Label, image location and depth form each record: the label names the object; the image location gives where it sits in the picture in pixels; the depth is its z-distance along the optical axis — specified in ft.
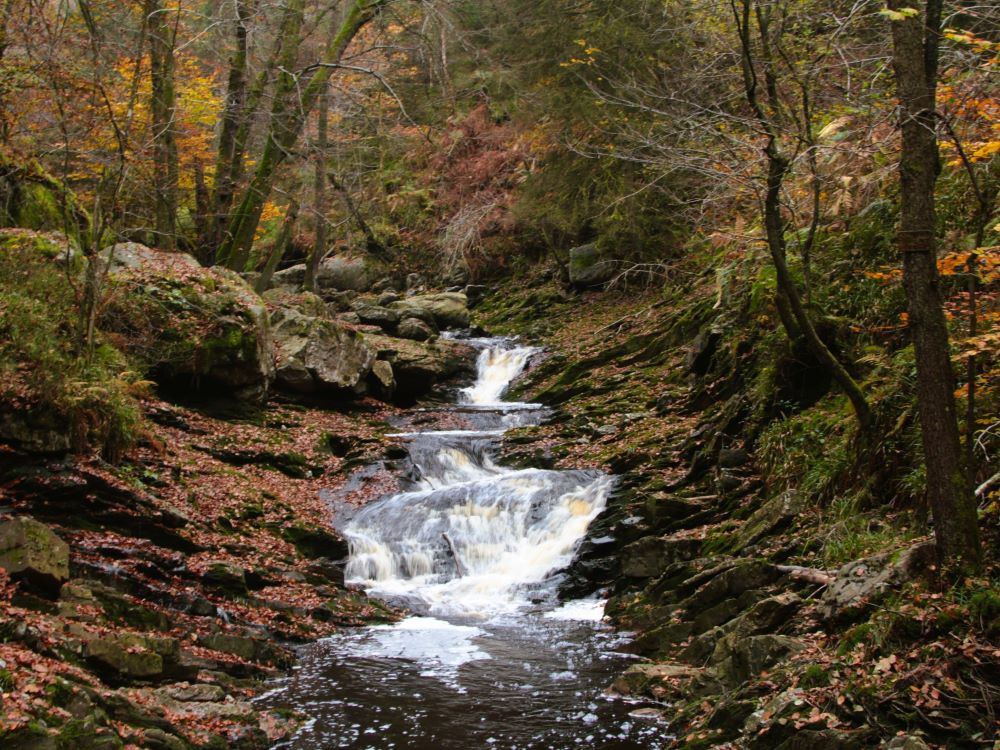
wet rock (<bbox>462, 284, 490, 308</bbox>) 88.45
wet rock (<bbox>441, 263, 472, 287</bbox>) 92.48
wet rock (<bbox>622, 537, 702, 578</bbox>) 31.96
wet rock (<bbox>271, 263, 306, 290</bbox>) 96.22
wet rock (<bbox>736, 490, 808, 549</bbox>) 27.73
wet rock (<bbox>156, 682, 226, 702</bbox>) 20.33
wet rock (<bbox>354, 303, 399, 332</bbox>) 74.38
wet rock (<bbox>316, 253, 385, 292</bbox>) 96.73
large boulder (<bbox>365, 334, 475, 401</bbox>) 61.52
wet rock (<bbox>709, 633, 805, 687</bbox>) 19.24
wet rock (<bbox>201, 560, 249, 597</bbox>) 28.89
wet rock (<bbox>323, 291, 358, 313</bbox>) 85.46
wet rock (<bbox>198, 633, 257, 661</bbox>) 24.82
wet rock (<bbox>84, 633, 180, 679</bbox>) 19.74
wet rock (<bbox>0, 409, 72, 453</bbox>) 28.48
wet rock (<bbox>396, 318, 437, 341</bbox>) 72.49
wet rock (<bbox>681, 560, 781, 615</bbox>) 24.94
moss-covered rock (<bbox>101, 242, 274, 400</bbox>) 42.52
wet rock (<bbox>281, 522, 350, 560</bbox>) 36.04
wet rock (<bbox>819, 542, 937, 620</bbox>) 17.89
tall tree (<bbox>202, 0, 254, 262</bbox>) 52.03
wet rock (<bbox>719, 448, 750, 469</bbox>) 34.83
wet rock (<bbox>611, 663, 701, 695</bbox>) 22.81
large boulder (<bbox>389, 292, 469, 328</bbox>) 76.87
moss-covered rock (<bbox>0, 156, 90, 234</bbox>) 41.34
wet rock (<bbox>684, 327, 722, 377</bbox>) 45.96
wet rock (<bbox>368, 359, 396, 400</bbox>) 59.21
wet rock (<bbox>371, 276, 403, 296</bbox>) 95.09
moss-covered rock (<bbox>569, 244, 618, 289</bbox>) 74.90
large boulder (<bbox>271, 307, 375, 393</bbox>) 52.95
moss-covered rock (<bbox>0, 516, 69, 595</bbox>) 21.25
